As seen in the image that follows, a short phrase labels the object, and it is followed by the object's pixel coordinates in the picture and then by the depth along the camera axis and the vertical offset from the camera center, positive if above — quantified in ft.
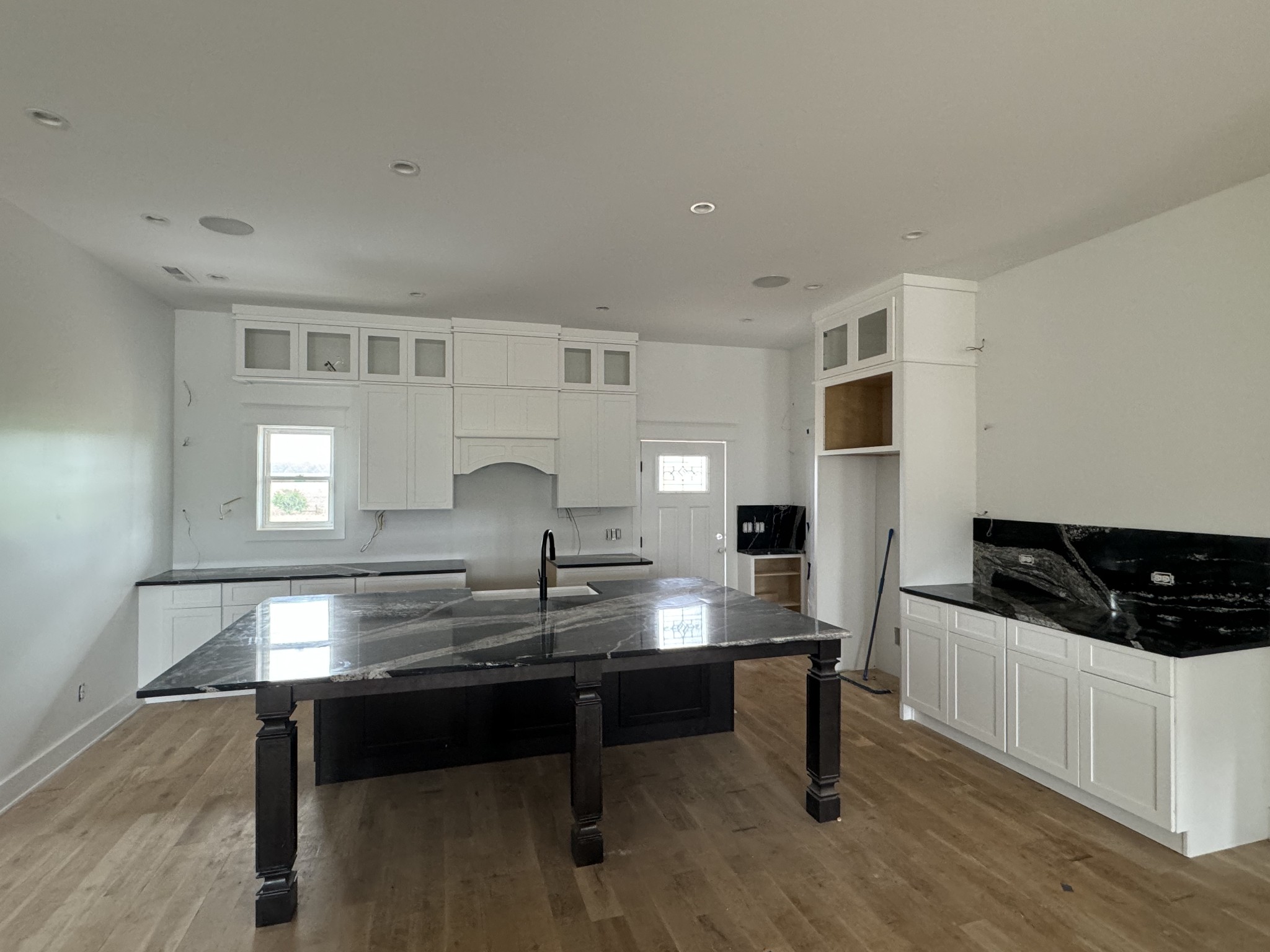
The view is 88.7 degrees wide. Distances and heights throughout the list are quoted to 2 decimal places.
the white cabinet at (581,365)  17.56 +3.06
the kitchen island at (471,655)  7.19 -2.17
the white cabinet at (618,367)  17.88 +3.06
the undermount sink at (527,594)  11.59 -2.15
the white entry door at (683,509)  19.57 -0.94
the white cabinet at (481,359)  16.46 +3.00
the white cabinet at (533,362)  16.80 +2.99
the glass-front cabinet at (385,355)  16.12 +3.05
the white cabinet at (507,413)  16.52 +1.66
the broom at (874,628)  15.53 -3.75
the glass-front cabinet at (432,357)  16.42 +3.04
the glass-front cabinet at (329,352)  15.70 +3.04
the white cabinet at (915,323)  13.10 +3.25
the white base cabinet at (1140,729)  8.36 -3.51
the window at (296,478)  16.74 -0.08
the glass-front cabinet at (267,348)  15.29 +3.04
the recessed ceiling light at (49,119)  7.35 +4.08
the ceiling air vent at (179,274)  12.94 +4.11
